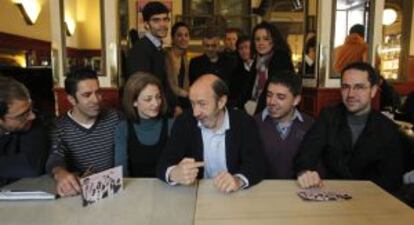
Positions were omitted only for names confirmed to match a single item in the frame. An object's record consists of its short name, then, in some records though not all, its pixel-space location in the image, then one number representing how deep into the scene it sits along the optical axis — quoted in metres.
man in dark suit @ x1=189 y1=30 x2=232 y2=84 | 3.70
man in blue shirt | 1.89
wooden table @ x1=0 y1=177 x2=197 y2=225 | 1.34
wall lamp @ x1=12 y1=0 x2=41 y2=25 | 4.89
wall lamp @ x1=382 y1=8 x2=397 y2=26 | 6.16
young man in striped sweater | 2.10
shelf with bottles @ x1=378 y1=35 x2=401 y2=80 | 6.29
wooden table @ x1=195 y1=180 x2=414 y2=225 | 1.33
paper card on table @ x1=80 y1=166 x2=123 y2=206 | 1.46
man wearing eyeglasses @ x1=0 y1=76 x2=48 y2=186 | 1.80
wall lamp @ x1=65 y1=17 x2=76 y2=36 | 4.19
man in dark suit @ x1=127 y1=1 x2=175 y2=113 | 2.74
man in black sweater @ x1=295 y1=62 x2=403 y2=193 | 2.16
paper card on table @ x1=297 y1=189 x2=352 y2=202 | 1.52
